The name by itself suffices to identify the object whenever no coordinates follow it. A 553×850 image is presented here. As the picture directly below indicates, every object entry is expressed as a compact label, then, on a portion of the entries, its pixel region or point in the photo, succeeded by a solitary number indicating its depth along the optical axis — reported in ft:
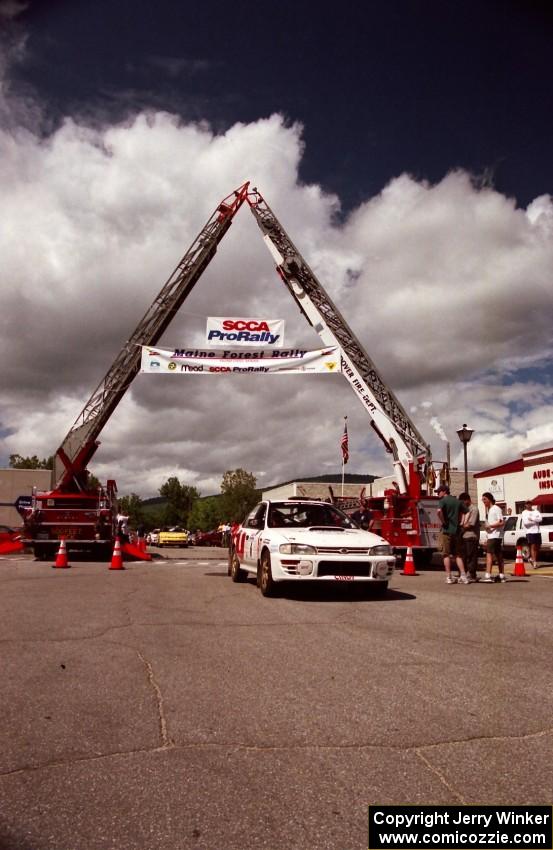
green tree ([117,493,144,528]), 449.06
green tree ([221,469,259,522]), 279.92
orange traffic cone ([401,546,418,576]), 46.26
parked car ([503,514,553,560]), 67.05
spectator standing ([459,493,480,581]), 37.68
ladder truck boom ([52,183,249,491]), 63.93
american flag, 105.29
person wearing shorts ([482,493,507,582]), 39.78
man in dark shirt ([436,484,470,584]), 37.81
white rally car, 28.78
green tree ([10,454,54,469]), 257.96
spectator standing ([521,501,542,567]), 52.37
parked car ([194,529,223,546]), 156.67
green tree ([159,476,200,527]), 380.17
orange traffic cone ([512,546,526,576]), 45.60
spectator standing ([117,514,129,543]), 70.85
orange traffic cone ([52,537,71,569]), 49.03
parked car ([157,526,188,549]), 139.44
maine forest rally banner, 59.11
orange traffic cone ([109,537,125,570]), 47.91
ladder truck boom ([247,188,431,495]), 57.77
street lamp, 72.49
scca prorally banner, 58.44
